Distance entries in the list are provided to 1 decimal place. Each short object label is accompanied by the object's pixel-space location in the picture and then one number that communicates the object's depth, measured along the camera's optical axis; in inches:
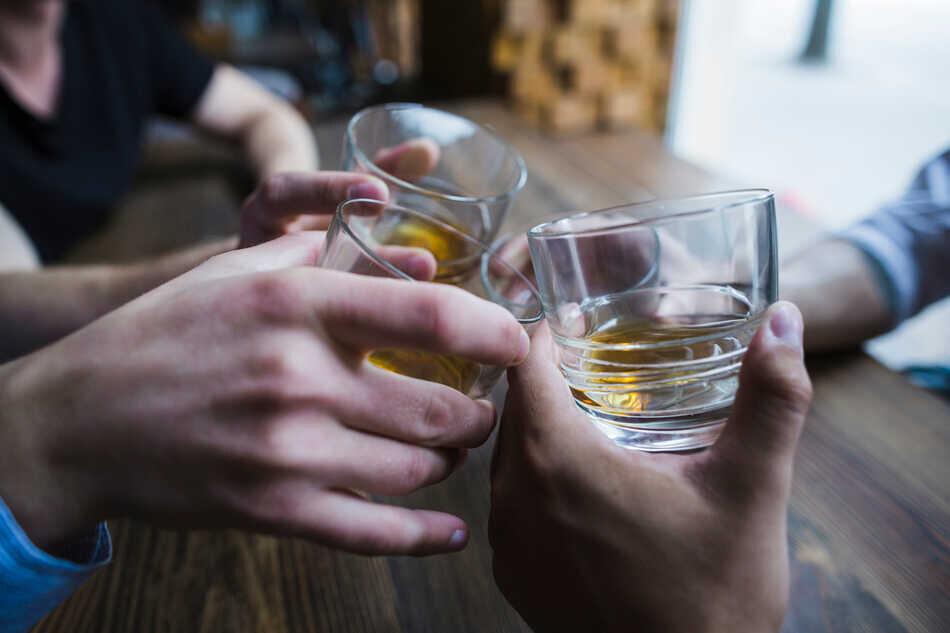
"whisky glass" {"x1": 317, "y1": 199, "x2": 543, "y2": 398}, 13.5
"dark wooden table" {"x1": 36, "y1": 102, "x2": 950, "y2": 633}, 15.3
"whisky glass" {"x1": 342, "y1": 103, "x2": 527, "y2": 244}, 20.0
